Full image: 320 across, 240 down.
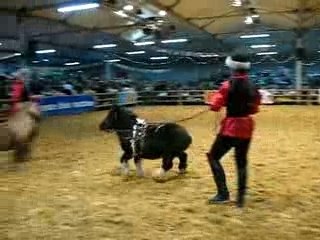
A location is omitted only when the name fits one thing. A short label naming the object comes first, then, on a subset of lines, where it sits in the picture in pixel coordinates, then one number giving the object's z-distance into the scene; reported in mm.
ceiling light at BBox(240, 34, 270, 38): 31953
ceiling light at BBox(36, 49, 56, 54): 37656
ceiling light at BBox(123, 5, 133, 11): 22156
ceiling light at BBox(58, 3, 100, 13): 20486
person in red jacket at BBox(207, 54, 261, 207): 5258
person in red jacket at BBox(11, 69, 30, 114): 8194
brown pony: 8086
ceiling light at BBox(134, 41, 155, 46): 33344
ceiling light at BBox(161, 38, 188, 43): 34125
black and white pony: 7039
